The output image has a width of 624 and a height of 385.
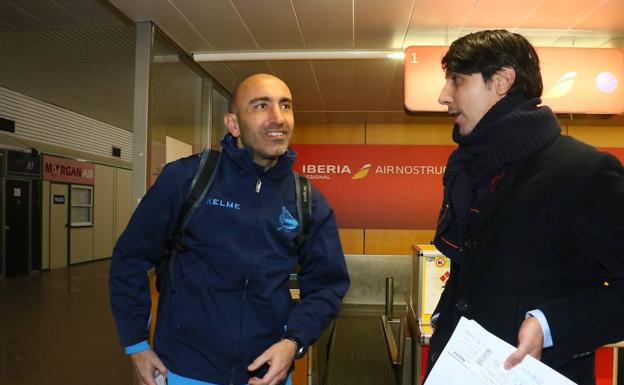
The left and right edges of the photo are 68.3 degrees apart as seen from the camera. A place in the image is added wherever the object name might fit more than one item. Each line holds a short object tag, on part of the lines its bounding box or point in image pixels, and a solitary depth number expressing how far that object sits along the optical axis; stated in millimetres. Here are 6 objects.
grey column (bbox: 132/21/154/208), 3963
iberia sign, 7527
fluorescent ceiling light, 4707
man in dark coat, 949
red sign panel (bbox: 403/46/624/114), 3795
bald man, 1361
